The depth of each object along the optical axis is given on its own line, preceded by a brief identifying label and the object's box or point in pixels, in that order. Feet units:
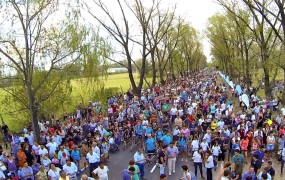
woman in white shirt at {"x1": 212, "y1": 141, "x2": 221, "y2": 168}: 43.45
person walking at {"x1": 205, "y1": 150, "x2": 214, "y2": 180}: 38.47
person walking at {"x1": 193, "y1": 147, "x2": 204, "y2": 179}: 40.32
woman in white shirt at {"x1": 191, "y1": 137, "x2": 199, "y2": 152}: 44.17
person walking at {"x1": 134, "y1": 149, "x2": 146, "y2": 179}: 40.11
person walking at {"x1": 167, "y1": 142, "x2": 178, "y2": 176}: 42.14
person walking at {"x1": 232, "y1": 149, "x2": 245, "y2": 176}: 37.60
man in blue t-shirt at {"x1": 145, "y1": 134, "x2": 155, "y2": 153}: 46.11
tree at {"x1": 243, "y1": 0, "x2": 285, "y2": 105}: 64.38
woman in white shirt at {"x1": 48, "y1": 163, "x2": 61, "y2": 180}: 35.04
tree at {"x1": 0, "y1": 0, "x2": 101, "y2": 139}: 52.49
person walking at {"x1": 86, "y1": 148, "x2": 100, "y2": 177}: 40.73
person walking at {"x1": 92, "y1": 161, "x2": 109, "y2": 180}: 34.53
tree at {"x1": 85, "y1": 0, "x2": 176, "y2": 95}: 95.45
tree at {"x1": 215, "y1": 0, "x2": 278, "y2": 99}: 75.51
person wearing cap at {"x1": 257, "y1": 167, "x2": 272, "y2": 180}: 31.69
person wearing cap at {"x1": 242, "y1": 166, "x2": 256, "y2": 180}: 32.86
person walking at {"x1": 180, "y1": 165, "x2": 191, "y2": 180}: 31.75
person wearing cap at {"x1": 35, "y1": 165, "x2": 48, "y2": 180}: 35.29
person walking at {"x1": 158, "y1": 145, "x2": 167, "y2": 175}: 40.52
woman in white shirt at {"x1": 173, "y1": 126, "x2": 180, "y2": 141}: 50.75
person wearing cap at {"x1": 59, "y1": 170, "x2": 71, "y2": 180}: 32.22
